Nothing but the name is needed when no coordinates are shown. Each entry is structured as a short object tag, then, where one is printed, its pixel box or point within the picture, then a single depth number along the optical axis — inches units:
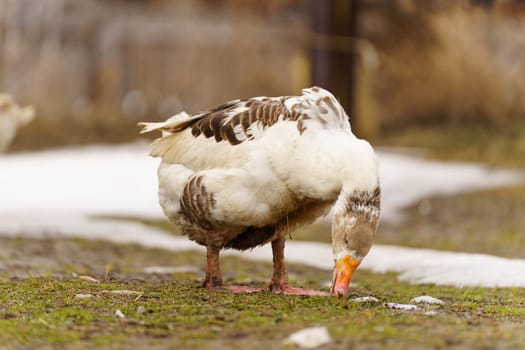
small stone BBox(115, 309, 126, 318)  373.9
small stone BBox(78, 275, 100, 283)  509.4
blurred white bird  912.3
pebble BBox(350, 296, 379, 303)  426.0
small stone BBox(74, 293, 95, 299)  416.5
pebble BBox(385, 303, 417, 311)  407.5
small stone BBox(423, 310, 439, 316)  389.5
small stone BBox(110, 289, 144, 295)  435.5
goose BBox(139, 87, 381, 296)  406.0
